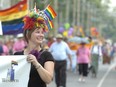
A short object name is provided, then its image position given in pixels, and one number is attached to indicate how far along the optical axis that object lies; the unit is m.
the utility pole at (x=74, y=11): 75.86
